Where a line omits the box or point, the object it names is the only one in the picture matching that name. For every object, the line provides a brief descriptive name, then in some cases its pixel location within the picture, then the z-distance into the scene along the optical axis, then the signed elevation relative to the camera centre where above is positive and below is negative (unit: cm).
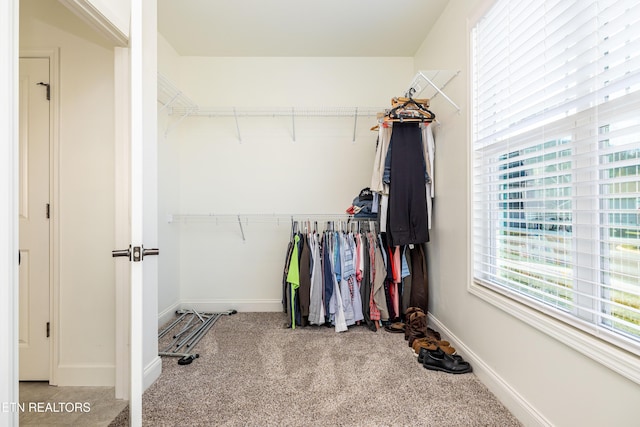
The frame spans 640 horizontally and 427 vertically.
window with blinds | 101 +25
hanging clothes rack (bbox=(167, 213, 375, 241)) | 296 -3
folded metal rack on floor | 207 -103
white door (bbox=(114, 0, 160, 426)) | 116 +18
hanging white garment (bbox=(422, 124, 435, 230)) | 234 +47
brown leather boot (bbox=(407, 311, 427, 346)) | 225 -93
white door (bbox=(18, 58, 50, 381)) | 172 -1
